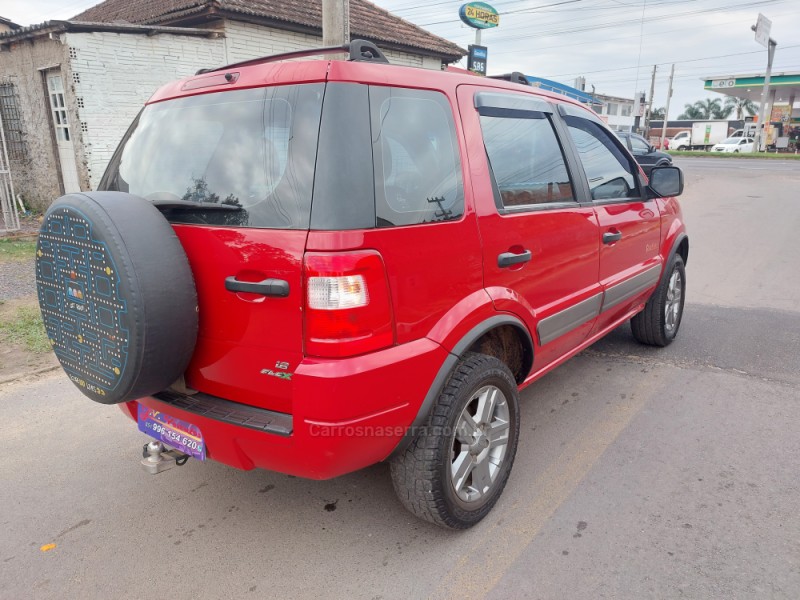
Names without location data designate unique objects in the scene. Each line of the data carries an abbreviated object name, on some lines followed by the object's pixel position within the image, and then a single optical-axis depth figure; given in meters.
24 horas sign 17.12
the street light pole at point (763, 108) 35.47
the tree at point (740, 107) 70.38
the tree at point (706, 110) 85.50
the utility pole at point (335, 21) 7.19
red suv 1.99
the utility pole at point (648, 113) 46.00
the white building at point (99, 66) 9.26
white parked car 38.81
